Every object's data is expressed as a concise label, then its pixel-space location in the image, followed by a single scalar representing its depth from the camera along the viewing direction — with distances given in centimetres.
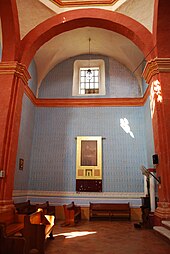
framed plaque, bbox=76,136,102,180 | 983
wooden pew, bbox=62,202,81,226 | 751
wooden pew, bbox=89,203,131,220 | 904
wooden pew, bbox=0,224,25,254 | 234
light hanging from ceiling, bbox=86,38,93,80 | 1075
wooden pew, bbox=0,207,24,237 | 503
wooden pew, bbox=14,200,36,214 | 802
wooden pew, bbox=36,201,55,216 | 829
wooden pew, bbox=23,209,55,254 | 371
